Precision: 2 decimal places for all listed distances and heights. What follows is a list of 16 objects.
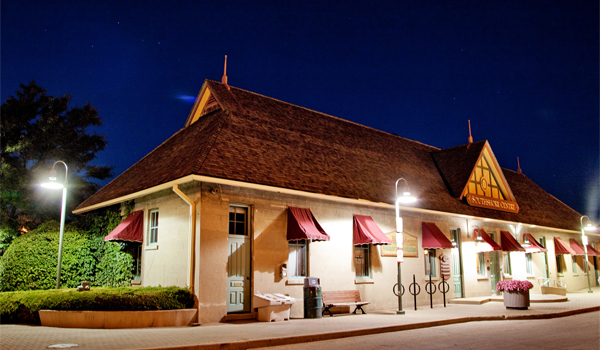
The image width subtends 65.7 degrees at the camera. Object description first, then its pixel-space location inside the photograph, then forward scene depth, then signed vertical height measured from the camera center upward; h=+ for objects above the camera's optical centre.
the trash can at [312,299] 14.91 -1.24
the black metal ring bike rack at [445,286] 20.01 -1.18
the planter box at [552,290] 24.58 -1.66
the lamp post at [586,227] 28.91 +2.01
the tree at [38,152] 26.83 +6.72
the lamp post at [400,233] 15.67 +0.88
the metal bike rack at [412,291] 18.39 -1.18
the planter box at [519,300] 17.38 -1.52
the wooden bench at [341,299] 15.77 -1.35
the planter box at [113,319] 11.95 -1.49
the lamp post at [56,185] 14.66 +2.39
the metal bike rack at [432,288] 19.21 -1.24
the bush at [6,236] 22.58 +1.22
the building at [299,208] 13.99 +1.92
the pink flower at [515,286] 17.31 -1.00
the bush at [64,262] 17.83 -0.03
